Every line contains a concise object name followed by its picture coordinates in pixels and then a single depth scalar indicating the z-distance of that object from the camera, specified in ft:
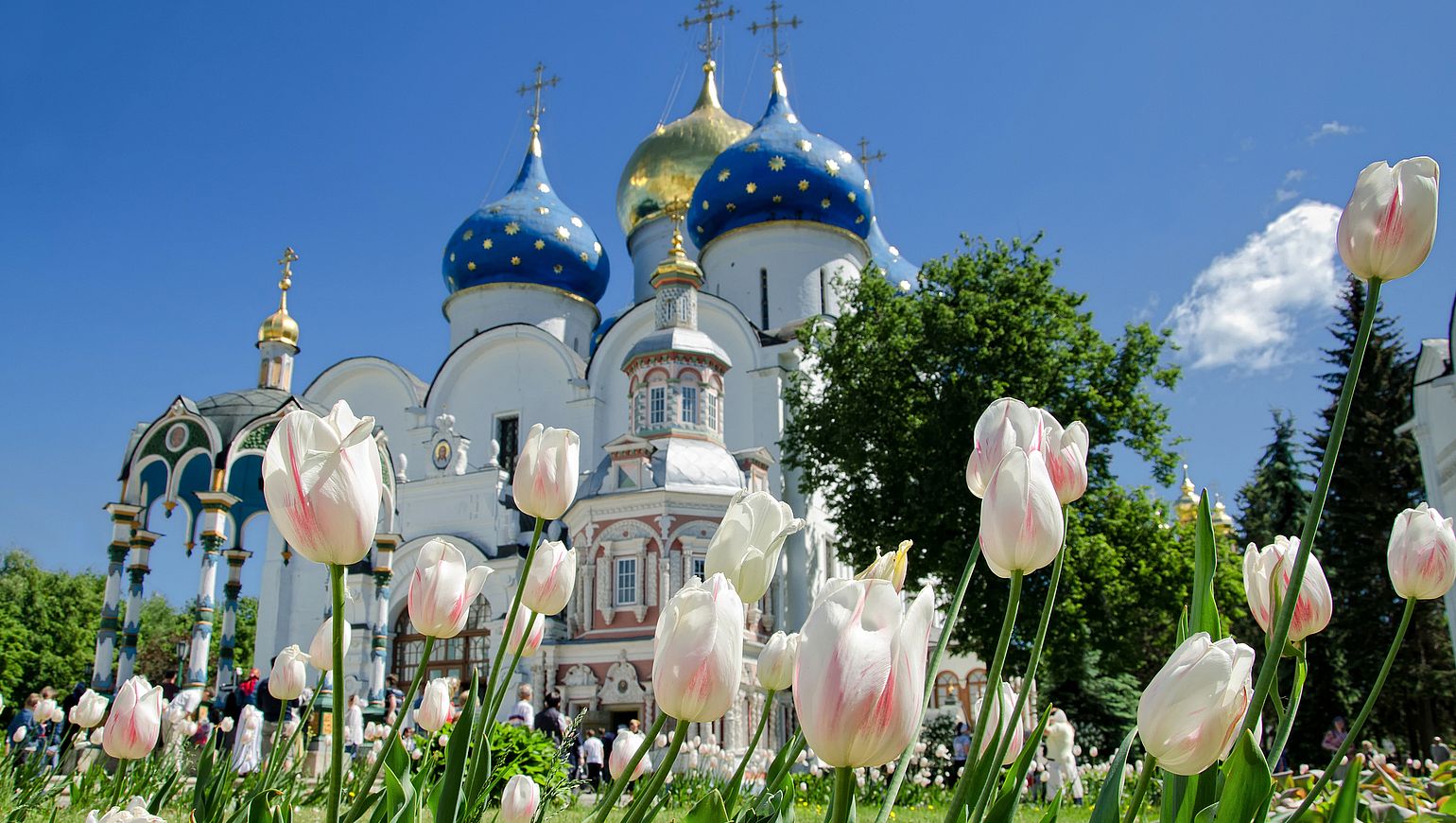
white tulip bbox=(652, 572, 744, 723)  4.72
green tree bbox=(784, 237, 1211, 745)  56.08
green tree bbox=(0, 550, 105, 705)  121.39
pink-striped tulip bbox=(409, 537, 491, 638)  6.37
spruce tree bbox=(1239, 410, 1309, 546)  89.25
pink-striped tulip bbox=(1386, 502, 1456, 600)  6.77
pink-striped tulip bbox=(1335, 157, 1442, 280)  5.45
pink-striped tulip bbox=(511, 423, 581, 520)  6.68
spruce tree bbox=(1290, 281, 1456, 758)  71.26
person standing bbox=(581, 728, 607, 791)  35.40
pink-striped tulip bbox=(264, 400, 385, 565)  4.57
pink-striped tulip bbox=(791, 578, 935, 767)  3.91
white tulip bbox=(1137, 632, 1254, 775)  4.66
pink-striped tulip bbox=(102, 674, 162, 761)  8.48
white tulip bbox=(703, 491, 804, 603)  6.13
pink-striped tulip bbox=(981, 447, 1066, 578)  5.13
